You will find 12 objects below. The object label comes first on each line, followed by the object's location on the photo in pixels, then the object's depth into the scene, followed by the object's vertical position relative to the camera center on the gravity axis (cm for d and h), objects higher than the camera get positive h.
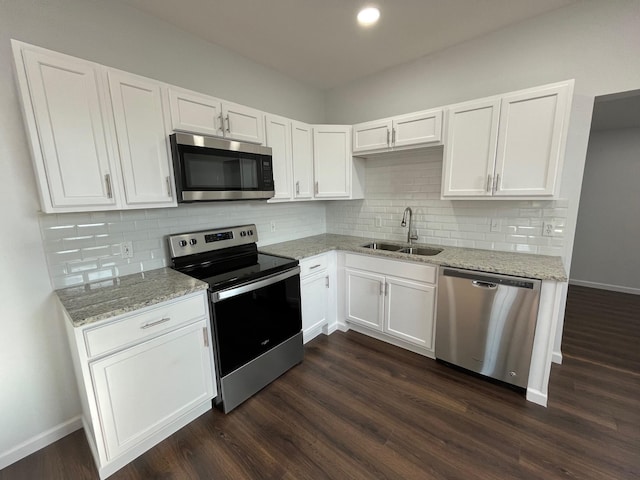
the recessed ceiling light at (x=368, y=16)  194 +134
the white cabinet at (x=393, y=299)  239 -100
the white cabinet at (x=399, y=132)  242 +61
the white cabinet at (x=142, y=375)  139 -100
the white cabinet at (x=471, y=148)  214 +38
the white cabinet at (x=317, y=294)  257 -97
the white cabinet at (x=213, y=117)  187 +63
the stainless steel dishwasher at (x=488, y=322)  192 -98
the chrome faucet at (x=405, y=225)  294 -32
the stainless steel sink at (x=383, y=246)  304 -58
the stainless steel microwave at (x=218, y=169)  185 +23
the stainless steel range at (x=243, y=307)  185 -81
